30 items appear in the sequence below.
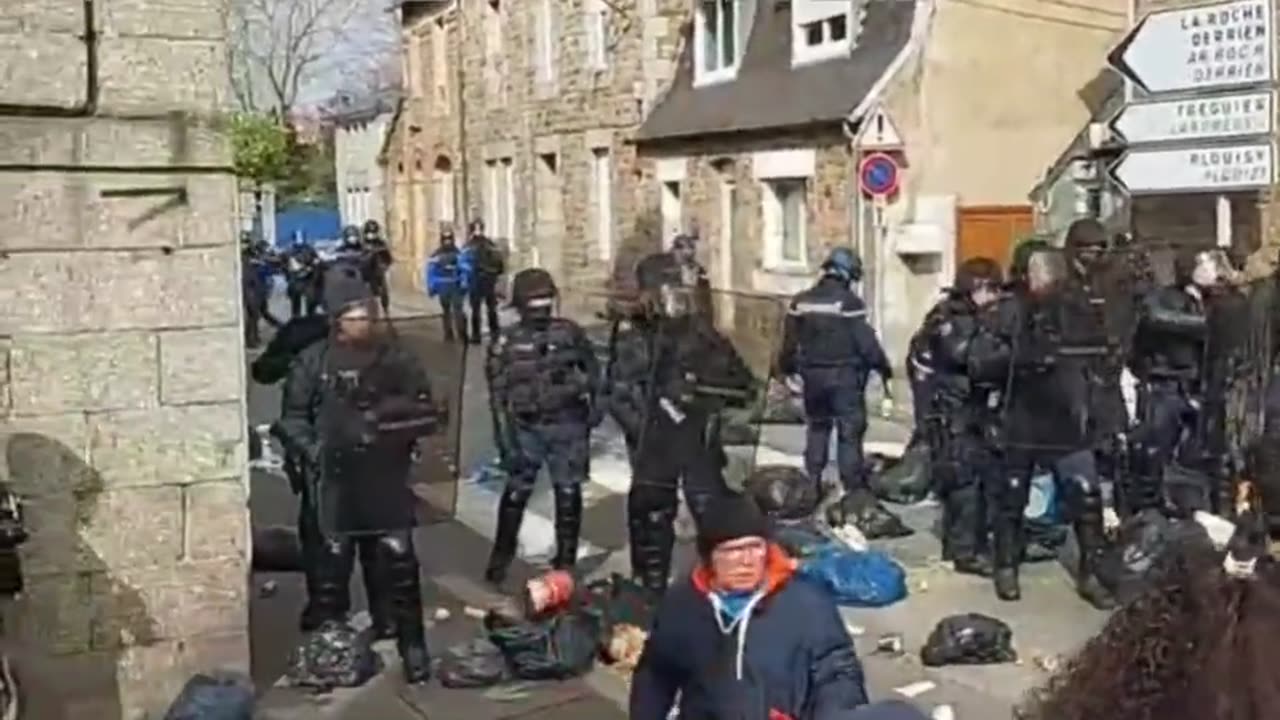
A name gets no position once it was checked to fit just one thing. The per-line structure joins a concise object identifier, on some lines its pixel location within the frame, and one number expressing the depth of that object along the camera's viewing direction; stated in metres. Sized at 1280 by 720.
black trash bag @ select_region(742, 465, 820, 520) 10.95
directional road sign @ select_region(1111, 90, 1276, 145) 13.75
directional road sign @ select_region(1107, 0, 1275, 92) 14.16
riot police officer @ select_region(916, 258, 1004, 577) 10.04
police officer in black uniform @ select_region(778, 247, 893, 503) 11.22
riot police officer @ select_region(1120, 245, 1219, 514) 10.23
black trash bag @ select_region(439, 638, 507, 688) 8.07
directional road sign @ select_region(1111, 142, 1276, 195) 13.66
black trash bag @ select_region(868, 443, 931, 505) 11.88
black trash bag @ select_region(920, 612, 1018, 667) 8.23
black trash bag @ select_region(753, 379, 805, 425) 14.15
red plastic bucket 8.52
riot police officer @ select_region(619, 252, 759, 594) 9.43
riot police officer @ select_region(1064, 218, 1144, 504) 9.59
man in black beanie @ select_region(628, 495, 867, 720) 4.65
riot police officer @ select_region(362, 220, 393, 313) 25.08
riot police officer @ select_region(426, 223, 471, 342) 24.25
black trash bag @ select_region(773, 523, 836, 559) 9.57
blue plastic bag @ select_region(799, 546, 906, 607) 9.30
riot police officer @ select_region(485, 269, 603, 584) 9.29
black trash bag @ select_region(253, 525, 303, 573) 9.52
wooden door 19.20
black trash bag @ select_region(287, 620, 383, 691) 8.05
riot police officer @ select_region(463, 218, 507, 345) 24.59
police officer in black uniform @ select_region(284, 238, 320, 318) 27.06
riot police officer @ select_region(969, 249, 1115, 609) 9.28
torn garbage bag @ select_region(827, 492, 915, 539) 10.99
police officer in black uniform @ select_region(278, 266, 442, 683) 8.07
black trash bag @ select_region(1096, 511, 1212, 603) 8.76
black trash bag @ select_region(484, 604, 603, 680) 8.07
